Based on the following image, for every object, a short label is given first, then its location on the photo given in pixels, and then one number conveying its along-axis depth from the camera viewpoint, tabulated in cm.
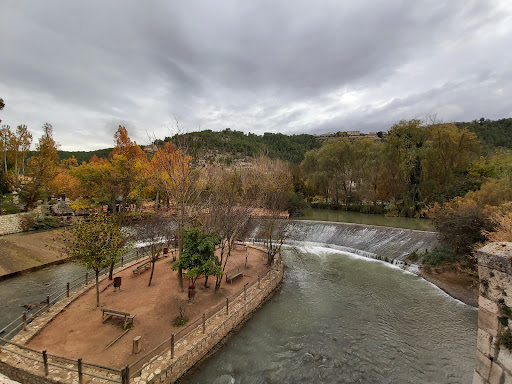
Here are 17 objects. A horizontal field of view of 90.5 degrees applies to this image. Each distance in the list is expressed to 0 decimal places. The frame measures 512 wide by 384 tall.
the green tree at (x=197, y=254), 1130
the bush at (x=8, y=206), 2873
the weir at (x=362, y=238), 2034
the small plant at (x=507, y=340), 449
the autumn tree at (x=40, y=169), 3011
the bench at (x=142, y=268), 1524
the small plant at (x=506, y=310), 450
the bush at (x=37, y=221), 2788
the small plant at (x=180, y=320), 1020
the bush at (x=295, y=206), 3694
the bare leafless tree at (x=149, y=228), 2397
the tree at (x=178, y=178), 1248
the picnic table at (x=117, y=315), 984
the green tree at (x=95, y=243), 1092
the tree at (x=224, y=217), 1658
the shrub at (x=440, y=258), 1727
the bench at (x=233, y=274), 1451
